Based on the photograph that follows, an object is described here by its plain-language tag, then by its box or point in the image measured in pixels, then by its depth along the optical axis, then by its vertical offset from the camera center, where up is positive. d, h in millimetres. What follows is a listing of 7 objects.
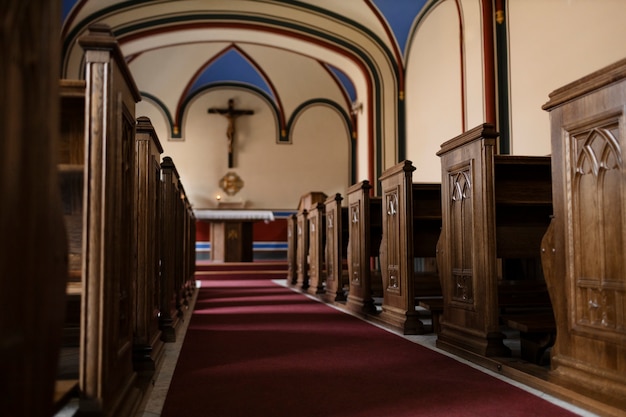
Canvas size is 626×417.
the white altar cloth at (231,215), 11766 +730
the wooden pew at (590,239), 2234 +45
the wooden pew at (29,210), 1093 +85
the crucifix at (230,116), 15227 +3465
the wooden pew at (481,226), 3258 +148
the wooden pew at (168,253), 3977 -2
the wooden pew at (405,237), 4340 +107
